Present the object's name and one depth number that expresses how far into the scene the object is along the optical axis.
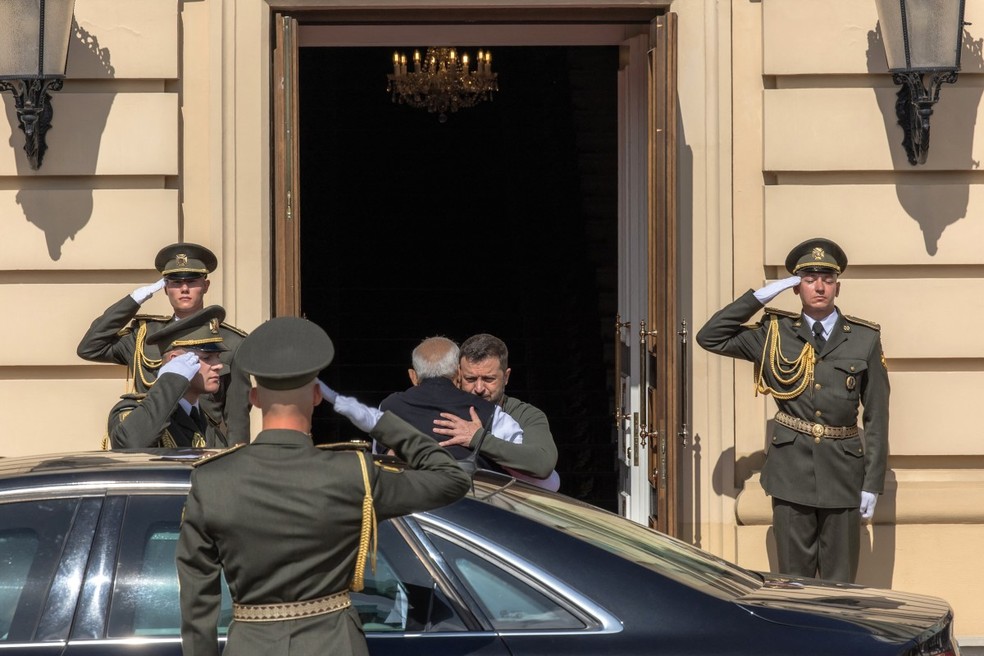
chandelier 25.52
